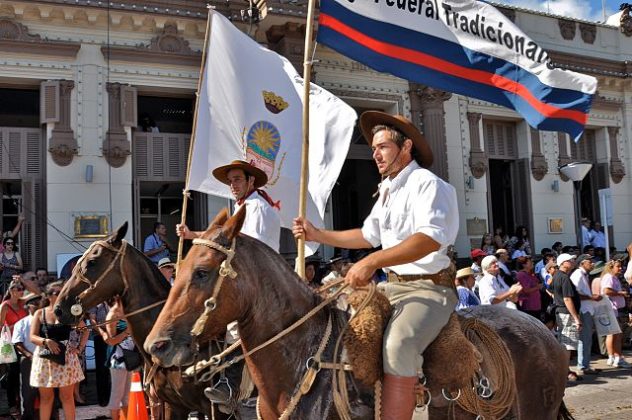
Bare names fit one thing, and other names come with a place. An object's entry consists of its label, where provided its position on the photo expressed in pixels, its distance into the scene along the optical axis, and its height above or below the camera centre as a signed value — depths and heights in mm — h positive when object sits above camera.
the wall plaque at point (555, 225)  18438 +94
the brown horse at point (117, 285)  5871 -403
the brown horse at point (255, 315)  3113 -404
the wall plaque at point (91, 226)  12875 +348
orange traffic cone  6500 -1679
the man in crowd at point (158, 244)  12516 -73
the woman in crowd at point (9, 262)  11961 -321
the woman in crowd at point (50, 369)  7195 -1447
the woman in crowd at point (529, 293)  11641 -1187
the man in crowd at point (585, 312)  11098 -1559
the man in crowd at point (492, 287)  10188 -947
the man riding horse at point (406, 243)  3371 -59
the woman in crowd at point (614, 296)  11609 -1407
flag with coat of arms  7086 +1375
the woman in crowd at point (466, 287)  9500 -872
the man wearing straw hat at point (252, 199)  5238 +331
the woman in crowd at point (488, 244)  15758 -350
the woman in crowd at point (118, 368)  7480 -1517
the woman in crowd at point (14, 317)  8547 -979
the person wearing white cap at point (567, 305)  11344 -1408
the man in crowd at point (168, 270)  8305 -388
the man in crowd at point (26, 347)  7824 -1292
